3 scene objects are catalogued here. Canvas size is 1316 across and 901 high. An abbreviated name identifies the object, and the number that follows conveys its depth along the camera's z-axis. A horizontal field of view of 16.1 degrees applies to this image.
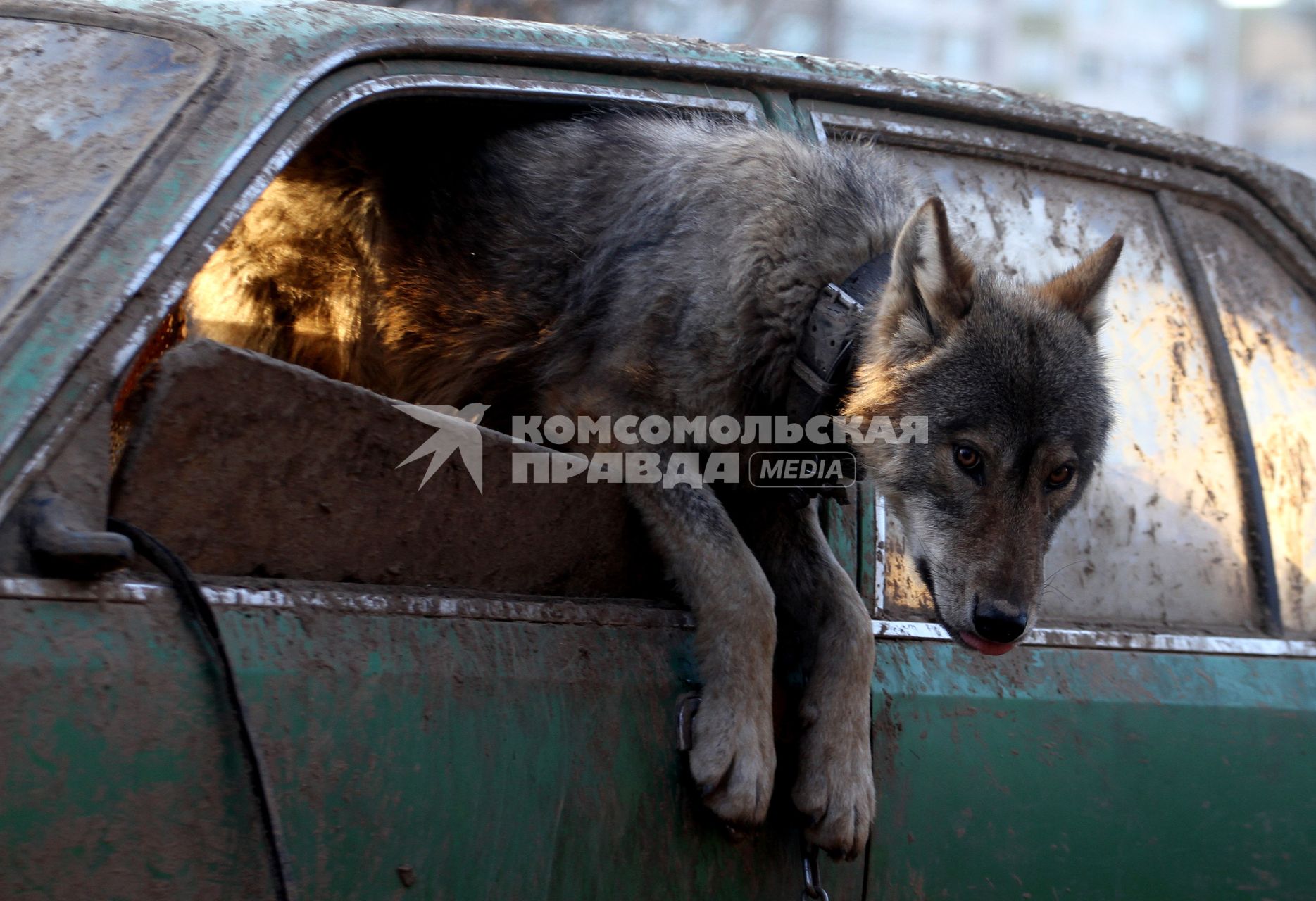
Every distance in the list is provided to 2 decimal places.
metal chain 3.21
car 2.97
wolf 3.28
